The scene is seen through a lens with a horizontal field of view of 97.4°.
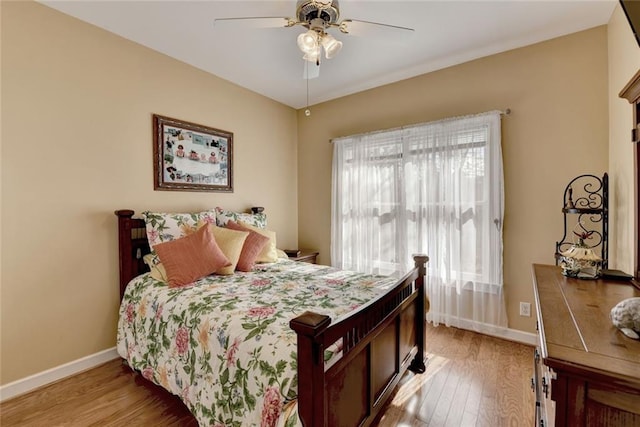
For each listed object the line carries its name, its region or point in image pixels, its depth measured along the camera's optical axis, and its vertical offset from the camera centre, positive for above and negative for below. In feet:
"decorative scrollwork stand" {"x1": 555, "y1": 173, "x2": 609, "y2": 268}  7.21 -0.22
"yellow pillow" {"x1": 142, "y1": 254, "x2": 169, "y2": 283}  7.13 -1.50
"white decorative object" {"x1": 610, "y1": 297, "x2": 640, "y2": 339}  2.68 -1.05
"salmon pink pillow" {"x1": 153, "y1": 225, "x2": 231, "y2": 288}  6.84 -1.17
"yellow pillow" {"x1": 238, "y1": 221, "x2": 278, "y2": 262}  9.05 -1.25
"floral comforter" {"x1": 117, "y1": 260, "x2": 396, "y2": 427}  3.91 -2.13
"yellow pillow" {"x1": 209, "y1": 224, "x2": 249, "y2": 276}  7.78 -0.92
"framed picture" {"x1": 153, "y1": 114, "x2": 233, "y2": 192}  8.70 +1.84
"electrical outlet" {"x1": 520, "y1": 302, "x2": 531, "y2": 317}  8.32 -2.96
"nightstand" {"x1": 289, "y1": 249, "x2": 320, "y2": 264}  11.18 -1.88
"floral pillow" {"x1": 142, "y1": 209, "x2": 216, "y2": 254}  7.66 -0.40
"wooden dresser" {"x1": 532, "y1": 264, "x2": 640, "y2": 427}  2.14 -1.25
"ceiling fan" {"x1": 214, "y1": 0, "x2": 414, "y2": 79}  5.79 +3.99
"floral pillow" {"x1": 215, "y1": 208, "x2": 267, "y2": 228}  9.43 -0.25
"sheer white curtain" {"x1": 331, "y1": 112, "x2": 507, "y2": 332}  8.61 +0.01
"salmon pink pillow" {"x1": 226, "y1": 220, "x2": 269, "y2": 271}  8.25 -1.11
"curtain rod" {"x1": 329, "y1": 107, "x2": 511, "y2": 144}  8.38 +2.92
